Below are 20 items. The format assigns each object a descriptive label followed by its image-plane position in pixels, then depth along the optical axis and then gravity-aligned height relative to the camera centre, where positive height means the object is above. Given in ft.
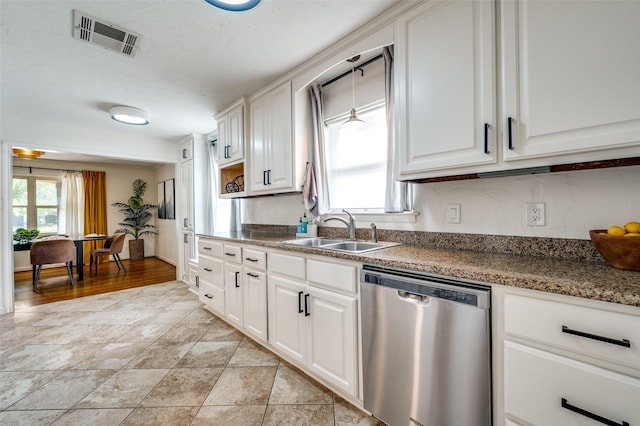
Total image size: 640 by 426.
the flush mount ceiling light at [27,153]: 14.58 +3.50
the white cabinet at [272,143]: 8.12 +2.28
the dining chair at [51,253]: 14.10 -1.99
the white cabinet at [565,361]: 2.63 -1.63
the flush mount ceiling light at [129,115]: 10.30 +3.99
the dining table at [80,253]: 15.79 -2.23
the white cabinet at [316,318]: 5.12 -2.27
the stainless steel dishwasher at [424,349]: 3.51 -2.02
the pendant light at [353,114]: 6.88 +2.65
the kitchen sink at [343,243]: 6.49 -0.79
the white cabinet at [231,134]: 9.85 +3.12
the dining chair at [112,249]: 17.37 -2.25
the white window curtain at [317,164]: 8.04 +1.49
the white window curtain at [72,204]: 20.11 +0.88
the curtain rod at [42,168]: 18.66 +3.42
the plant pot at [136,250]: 22.17 -2.90
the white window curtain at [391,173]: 6.15 +0.94
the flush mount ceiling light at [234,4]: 5.16 +4.09
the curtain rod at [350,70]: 7.06 +4.06
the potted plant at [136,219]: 22.39 -0.33
